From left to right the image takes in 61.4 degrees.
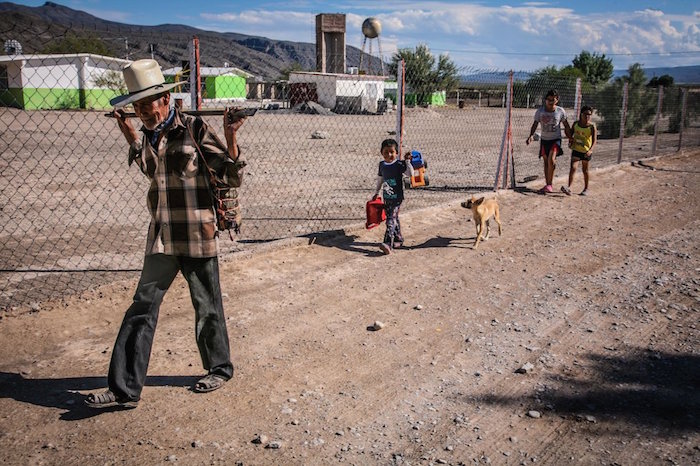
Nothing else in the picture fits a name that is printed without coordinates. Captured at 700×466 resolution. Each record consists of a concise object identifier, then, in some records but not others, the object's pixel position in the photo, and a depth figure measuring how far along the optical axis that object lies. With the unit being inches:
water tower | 2306.8
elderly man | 136.5
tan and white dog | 278.1
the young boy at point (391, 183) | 266.2
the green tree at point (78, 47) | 2208.9
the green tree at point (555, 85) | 545.0
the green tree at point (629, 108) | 949.8
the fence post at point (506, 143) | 399.2
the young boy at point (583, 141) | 404.8
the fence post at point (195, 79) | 221.8
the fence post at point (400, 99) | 309.3
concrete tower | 2207.2
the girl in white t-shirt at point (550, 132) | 397.4
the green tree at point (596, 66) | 2513.5
